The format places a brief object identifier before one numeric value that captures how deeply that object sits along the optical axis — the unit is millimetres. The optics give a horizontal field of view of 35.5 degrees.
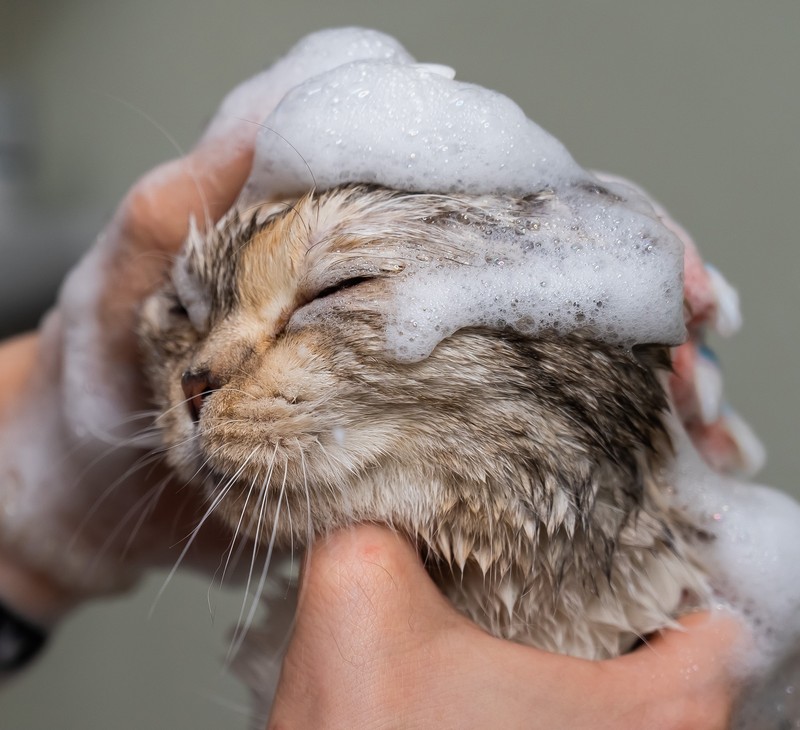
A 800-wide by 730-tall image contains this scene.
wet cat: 262
